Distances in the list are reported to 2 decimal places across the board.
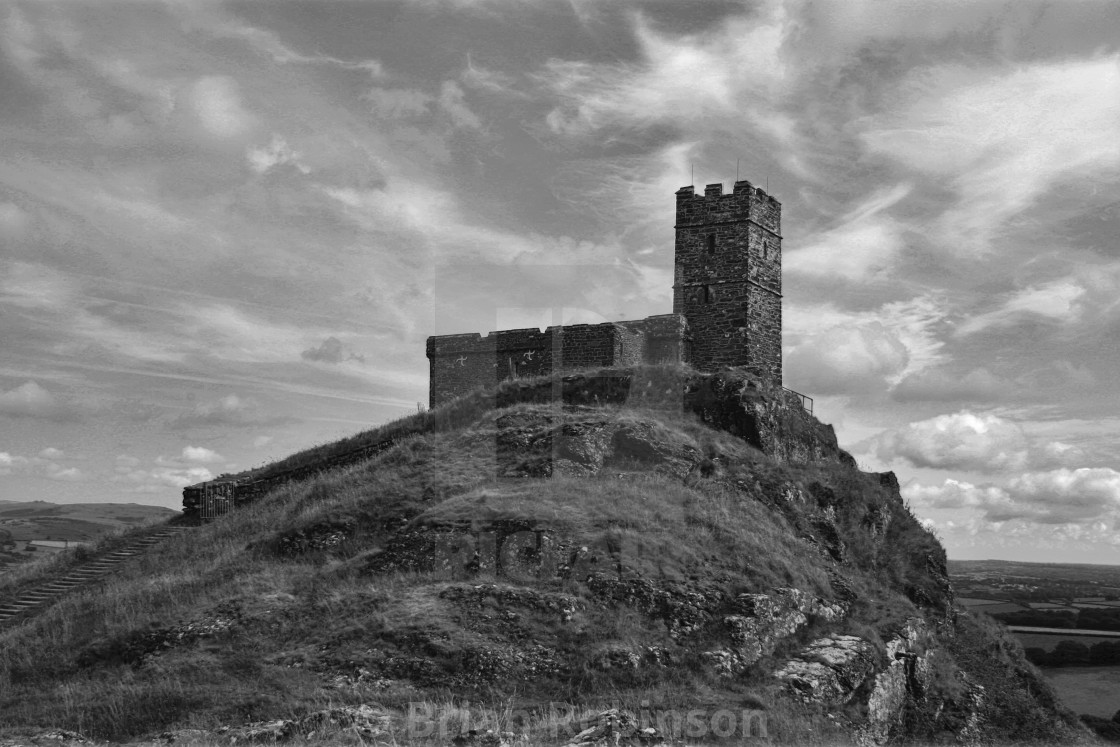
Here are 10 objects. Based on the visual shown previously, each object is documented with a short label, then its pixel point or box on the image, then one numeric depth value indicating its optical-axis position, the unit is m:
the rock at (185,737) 15.37
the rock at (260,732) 15.21
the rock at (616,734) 14.76
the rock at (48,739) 15.34
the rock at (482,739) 14.88
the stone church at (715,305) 38.69
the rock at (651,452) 30.31
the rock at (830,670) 20.20
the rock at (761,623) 20.28
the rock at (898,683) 20.89
